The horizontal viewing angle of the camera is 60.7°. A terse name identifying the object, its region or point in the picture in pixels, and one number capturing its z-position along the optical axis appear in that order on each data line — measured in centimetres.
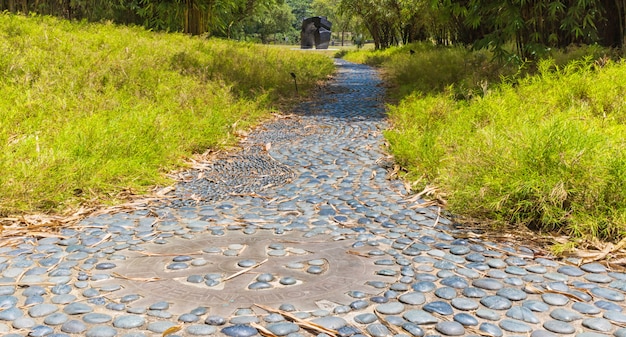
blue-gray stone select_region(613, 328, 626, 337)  292
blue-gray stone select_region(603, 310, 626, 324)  308
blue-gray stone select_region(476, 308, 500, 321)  314
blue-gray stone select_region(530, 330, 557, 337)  294
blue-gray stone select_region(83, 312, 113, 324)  305
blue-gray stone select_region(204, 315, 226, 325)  303
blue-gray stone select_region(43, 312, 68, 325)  304
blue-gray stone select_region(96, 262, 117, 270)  384
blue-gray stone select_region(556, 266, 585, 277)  377
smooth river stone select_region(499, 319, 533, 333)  300
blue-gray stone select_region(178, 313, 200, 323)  307
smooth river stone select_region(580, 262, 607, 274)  381
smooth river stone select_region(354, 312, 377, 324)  307
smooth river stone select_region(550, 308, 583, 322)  312
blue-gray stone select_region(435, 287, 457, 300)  339
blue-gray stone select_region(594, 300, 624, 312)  324
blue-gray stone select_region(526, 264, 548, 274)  380
